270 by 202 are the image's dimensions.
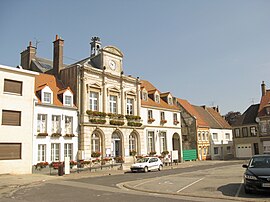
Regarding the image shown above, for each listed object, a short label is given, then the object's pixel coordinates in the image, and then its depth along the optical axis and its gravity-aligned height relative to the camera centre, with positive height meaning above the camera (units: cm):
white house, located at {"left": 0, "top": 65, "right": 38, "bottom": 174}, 2344 +210
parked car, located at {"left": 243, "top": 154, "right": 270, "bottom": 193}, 1109 -131
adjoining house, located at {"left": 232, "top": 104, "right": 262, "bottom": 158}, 4959 +123
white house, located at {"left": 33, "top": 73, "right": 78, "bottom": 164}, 2667 +215
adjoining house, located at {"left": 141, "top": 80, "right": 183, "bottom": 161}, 3859 +291
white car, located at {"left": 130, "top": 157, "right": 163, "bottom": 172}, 2620 -176
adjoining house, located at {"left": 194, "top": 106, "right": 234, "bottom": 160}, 5022 +124
